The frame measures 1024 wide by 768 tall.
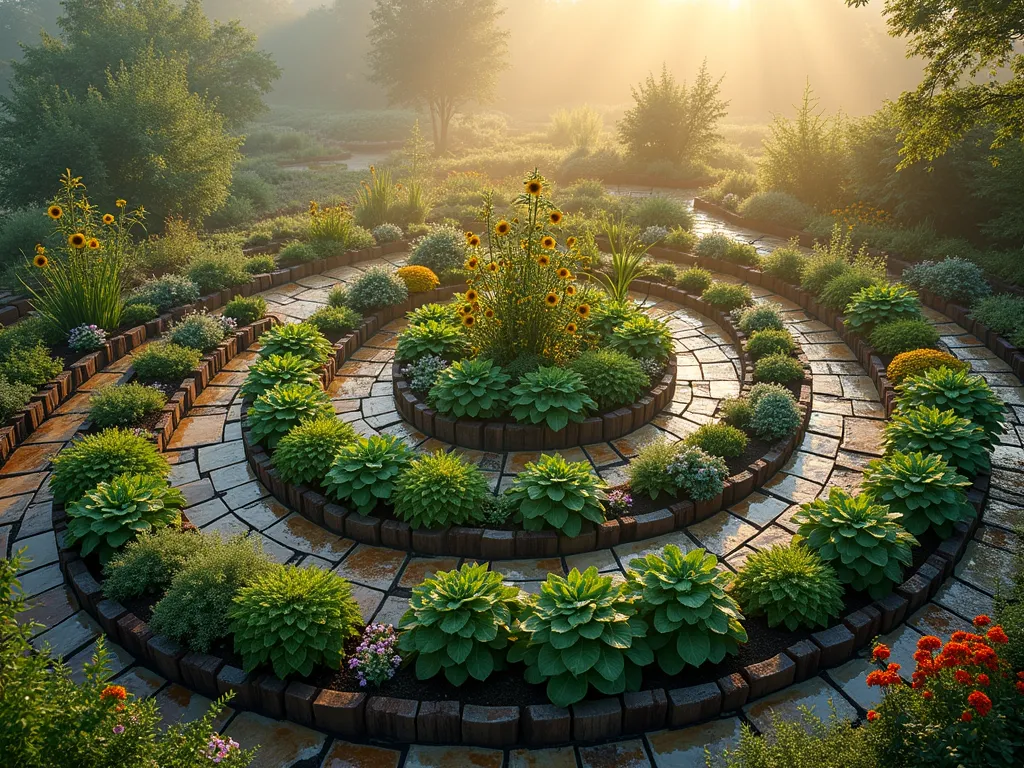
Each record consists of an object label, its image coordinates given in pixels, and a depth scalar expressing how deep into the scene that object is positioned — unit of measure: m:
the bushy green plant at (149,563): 4.16
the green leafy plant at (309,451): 5.18
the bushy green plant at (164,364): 6.75
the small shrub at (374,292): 8.39
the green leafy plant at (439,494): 4.69
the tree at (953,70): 7.57
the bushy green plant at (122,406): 5.95
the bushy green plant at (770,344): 7.08
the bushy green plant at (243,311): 8.16
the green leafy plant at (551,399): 5.81
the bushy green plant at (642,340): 6.84
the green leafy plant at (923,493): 4.58
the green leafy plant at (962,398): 5.46
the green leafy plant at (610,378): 6.14
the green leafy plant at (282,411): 5.71
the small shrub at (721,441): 5.53
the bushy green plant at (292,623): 3.59
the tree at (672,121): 16.67
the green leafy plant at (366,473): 4.91
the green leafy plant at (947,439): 5.07
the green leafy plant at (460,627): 3.57
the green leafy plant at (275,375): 6.30
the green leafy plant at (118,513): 4.46
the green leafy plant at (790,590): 3.88
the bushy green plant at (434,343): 6.82
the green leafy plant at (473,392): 5.96
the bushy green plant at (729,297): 8.37
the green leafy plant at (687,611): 3.63
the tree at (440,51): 24.22
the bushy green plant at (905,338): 6.87
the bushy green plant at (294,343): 6.87
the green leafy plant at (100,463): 4.92
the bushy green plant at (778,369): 6.59
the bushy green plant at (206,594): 3.82
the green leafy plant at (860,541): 4.13
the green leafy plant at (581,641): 3.46
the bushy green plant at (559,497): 4.66
